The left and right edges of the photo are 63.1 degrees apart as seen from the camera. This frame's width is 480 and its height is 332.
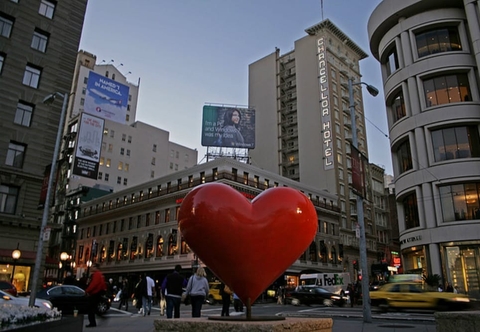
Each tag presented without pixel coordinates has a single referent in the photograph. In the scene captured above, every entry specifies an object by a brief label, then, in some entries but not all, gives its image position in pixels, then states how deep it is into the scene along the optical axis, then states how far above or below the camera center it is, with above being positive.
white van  39.47 +0.54
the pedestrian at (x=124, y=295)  23.09 -0.76
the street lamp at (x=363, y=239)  14.16 +1.84
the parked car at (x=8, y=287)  17.14 -0.32
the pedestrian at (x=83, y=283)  20.42 -0.11
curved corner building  30.47 +12.99
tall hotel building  63.19 +28.45
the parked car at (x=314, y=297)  30.91 -0.90
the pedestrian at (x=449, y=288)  27.15 -0.01
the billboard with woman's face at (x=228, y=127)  51.53 +20.04
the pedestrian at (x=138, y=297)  21.25 -0.81
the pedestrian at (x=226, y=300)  13.41 -0.54
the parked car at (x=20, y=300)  12.93 -0.71
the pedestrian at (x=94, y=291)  11.44 -0.28
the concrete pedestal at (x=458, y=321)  7.59 -0.64
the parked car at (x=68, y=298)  17.98 -0.78
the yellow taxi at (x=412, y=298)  18.46 -0.53
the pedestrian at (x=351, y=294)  30.39 -0.62
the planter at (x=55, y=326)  5.50 -0.76
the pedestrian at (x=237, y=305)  19.77 -1.05
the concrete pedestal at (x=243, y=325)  4.11 -0.44
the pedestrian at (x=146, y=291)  17.44 -0.38
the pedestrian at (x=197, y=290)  9.59 -0.16
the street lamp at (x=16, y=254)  23.84 +1.50
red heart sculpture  5.16 +0.68
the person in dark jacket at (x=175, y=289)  10.85 -0.17
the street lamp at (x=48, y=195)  17.32 +4.25
